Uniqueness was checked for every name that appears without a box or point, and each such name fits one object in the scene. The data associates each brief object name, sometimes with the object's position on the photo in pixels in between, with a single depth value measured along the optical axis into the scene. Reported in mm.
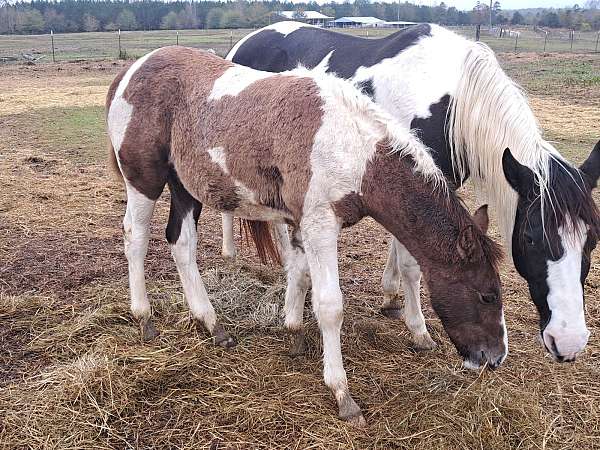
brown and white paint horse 2676
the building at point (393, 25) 56344
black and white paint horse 2621
